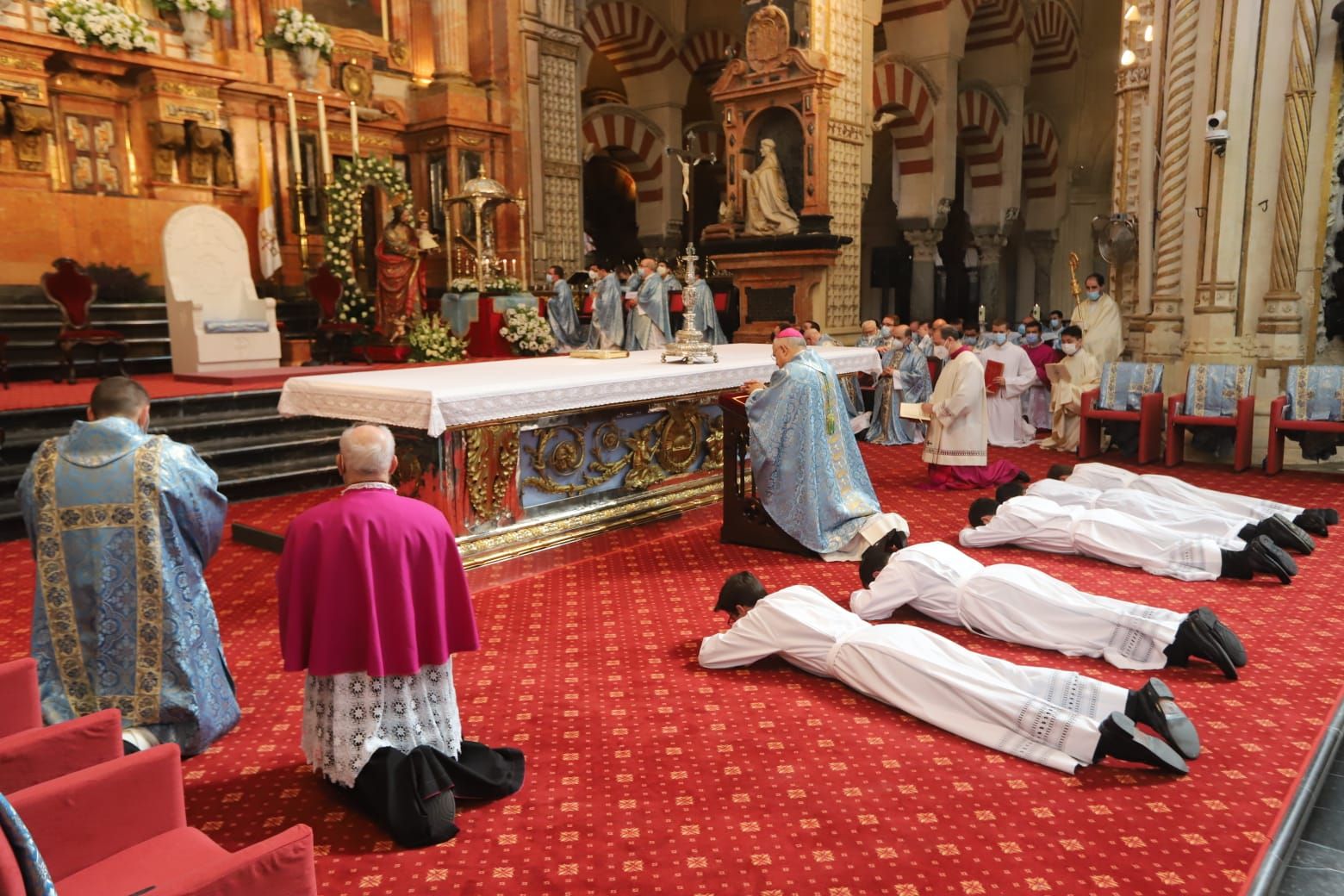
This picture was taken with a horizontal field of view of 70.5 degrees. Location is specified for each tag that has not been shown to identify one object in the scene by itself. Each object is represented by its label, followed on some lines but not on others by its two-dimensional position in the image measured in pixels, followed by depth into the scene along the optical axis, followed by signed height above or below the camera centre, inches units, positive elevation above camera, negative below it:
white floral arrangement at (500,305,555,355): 460.1 -8.5
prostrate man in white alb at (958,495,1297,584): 197.5 -52.2
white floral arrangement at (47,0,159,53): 387.5 +120.6
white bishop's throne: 370.0 +6.7
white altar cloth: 202.5 -17.6
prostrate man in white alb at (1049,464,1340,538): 229.3 -48.1
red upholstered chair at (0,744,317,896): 64.7 -38.3
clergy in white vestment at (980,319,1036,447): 397.7 -37.5
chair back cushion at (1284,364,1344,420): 305.4 -28.9
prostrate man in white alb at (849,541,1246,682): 149.3 -51.4
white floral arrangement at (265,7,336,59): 458.3 +136.7
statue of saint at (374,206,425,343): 438.6 +17.0
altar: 211.8 -31.4
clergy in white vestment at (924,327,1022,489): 296.0 -38.2
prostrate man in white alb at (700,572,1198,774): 122.4 -52.7
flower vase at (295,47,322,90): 471.2 +125.8
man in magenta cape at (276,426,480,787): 110.3 -34.4
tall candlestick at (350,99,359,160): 427.2 +83.5
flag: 457.1 +41.1
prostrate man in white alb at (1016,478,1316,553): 211.2 -49.1
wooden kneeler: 238.4 -48.2
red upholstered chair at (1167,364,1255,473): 319.0 -34.7
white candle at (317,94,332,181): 415.7 +77.1
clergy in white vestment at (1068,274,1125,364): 411.5 -7.4
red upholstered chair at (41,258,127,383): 346.3 +4.3
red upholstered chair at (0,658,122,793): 77.4 -35.4
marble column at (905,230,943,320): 621.0 +24.7
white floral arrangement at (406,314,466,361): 414.0 -12.3
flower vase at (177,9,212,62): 433.7 +129.6
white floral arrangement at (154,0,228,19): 426.9 +139.2
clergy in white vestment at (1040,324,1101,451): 376.2 -33.0
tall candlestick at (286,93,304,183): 438.6 +80.8
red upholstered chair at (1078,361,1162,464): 338.6 -36.0
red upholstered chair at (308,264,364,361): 426.9 +4.5
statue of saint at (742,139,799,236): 513.3 +60.5
